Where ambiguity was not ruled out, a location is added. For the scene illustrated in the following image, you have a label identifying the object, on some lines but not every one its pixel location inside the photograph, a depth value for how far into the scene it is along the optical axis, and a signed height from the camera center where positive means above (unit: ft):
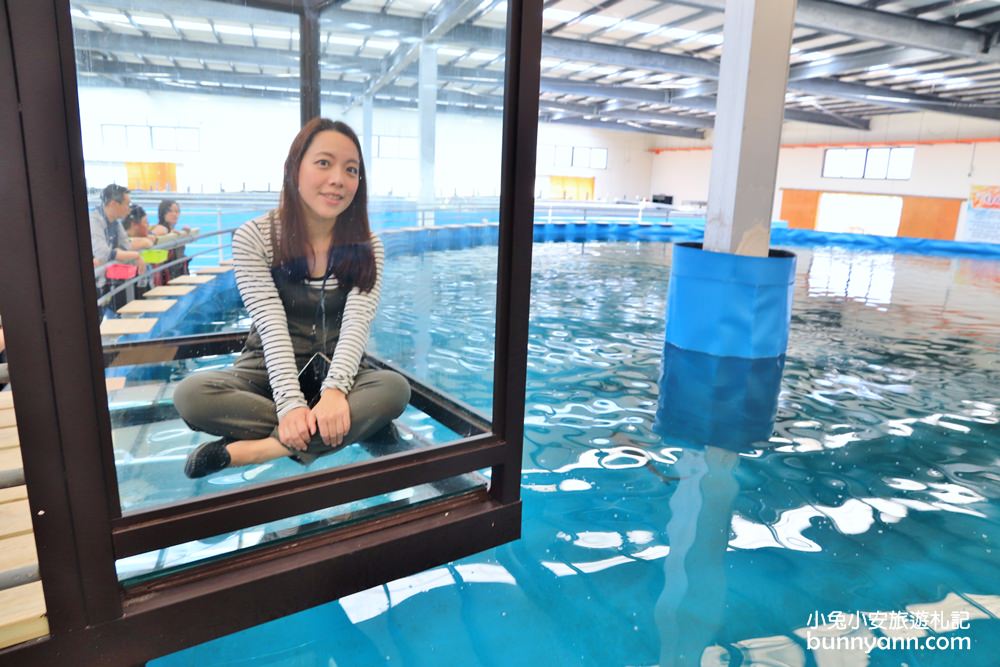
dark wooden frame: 3.18 -1.65
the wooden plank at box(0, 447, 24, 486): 5.12 -2.30
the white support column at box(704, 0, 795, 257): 12.38 +1.45
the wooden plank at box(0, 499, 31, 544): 4.35 -2.36
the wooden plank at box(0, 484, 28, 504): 4.84 -2.38
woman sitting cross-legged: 4.51 -0.97
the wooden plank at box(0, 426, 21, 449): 5.50 -2.25
